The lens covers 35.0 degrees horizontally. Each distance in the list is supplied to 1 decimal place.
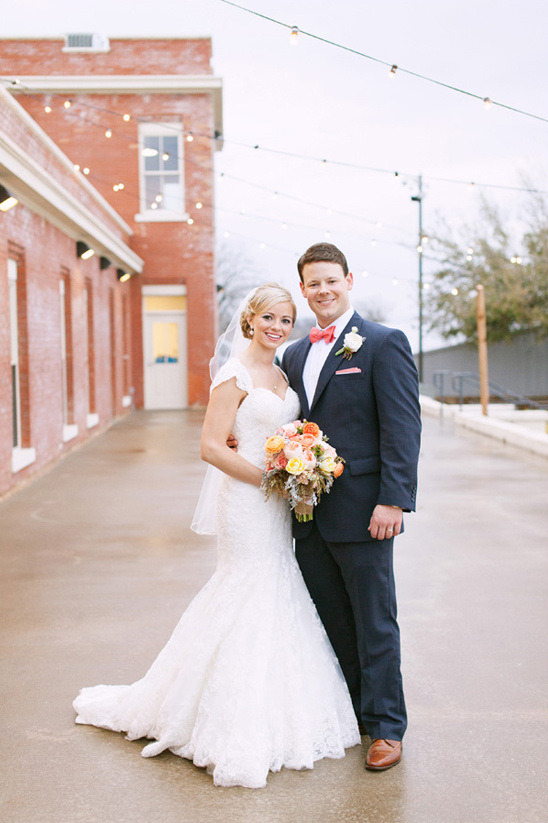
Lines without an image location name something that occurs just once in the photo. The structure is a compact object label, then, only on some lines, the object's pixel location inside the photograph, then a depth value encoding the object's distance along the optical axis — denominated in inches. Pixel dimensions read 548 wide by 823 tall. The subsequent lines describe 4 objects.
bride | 127.9
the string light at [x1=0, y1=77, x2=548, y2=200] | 471.6
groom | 129.7
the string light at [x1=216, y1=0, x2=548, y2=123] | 276.2
